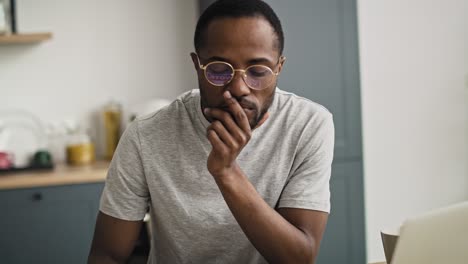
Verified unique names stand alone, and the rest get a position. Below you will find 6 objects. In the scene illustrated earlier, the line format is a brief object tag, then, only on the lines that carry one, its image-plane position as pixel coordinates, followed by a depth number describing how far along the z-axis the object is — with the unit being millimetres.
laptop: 867
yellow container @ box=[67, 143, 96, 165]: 3104
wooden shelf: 3006
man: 1219
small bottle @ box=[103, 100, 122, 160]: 3199
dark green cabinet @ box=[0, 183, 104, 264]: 2693
